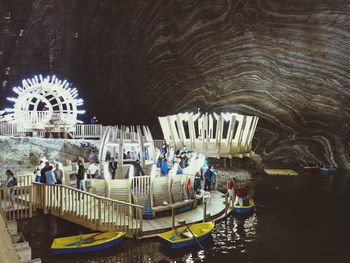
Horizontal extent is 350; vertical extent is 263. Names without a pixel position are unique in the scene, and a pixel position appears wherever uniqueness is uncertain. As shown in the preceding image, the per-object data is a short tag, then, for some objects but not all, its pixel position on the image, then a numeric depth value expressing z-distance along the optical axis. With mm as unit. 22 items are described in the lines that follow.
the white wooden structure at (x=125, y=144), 17072
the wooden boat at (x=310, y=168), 33478
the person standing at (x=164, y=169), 18422
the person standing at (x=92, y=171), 17078
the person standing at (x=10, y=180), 13862
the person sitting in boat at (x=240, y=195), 18891
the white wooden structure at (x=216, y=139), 31250
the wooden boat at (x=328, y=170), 33344
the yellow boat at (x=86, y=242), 12562
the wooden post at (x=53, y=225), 14270
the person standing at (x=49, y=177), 14078
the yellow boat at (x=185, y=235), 13508
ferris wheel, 24797
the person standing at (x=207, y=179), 20359
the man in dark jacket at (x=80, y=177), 14891
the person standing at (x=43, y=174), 14102
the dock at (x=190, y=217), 14508
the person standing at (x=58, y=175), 14719
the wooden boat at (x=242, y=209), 18359
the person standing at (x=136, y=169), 15916
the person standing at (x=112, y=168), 16906
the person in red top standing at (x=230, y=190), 19000
